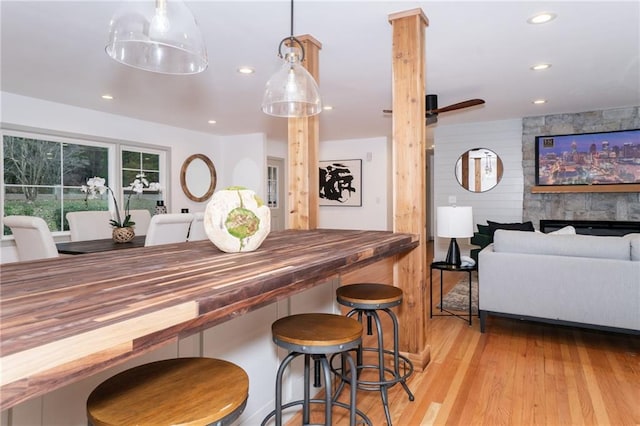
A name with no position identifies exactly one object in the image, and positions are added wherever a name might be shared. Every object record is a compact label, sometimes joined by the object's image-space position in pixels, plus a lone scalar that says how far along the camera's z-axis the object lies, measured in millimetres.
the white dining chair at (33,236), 2803
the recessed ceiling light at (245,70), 3668
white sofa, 2814
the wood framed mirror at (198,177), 6820
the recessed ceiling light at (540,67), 3637
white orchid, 3449
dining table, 3049
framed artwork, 7930
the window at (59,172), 4652
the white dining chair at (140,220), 4639
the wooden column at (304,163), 2895
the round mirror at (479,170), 6129
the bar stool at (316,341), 1443
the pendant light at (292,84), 1971
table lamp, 3318
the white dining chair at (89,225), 4008
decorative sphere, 1464
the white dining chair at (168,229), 3158
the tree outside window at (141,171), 5914
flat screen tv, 5281
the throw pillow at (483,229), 5366
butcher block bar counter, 563
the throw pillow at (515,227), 5077
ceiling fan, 4211
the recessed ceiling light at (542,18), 2641
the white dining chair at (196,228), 3535
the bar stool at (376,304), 1987
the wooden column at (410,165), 2549
